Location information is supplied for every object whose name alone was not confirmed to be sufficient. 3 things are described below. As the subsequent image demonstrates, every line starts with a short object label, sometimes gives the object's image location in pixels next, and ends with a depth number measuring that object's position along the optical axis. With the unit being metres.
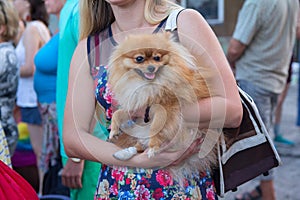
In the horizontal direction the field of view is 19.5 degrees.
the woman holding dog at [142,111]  2.59
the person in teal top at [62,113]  3.97
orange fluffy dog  2.36
